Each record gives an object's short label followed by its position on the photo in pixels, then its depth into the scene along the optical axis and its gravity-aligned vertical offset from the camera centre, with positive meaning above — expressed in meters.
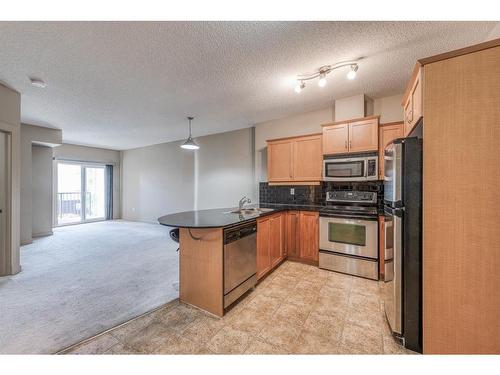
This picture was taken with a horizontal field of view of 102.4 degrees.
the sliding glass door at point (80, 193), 6.62 -0.21
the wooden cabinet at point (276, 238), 2.89 -0.77
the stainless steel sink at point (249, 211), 2.74 -0.34
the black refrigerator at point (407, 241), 1.52 -0.42
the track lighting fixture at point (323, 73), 2.27 +1.40
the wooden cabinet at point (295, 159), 3.49 +0.51
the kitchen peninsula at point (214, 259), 1.94 -0.74
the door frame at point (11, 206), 2.90 -0.29
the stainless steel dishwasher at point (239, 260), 2.00 -0.79
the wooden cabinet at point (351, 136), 2.98 +0.80
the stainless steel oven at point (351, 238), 2.70 -0.71
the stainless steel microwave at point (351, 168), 3.00 +0.30
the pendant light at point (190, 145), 3.89 +0.82
